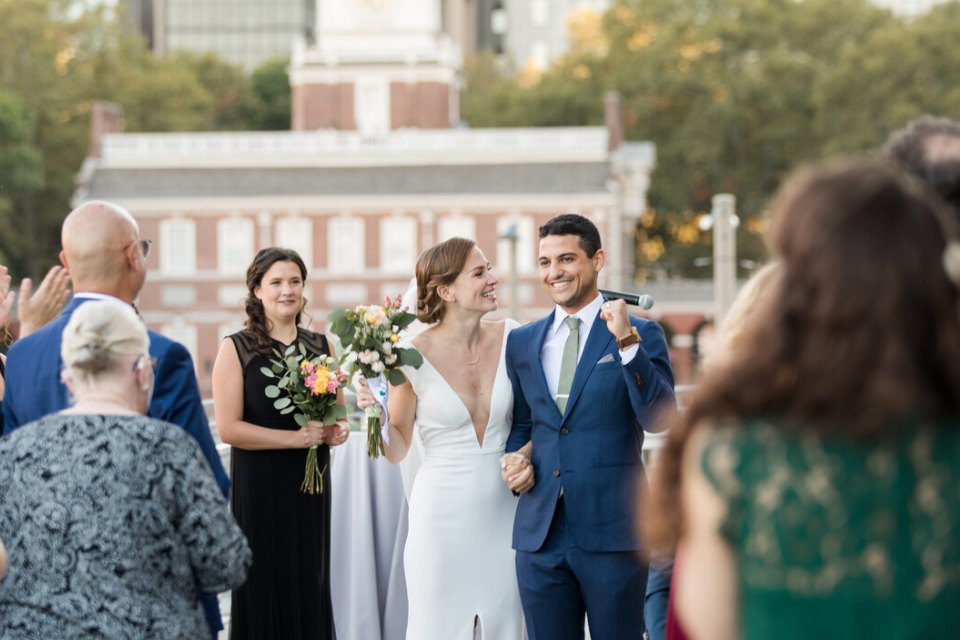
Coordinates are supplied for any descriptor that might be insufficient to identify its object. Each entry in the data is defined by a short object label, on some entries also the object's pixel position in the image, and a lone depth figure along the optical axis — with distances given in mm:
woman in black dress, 6699
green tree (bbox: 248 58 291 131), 70812
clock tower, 54906
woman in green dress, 2850
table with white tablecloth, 7570
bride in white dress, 6230
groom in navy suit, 5691
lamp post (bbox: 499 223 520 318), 30625
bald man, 4867
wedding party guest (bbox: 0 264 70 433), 5664
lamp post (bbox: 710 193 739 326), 24156
